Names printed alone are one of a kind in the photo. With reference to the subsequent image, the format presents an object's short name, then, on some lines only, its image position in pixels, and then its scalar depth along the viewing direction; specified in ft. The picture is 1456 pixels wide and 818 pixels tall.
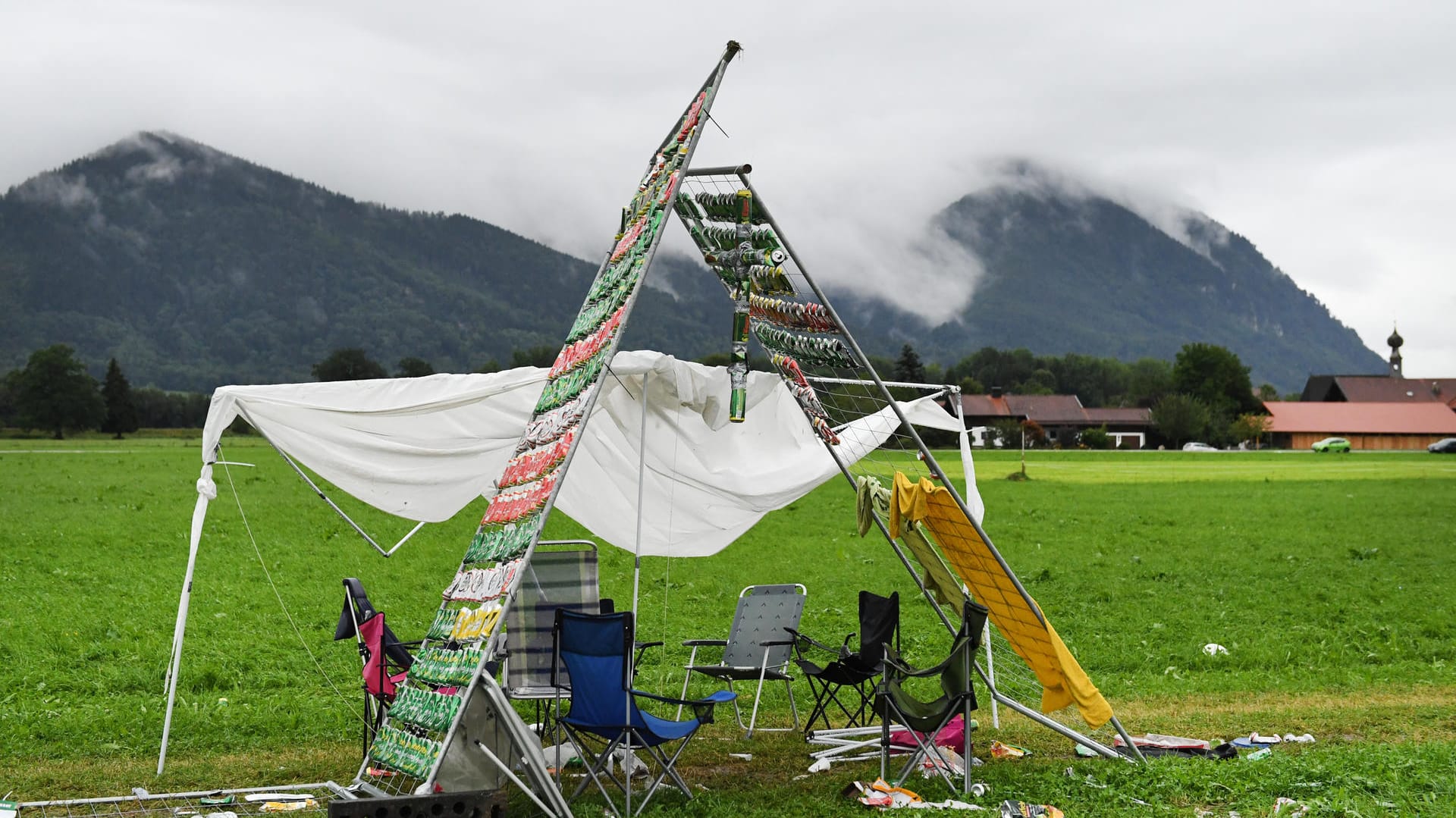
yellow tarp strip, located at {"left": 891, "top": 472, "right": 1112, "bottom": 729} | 20.07
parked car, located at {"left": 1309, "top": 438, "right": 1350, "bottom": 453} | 190.60
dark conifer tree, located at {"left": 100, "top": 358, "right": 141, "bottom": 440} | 194.90
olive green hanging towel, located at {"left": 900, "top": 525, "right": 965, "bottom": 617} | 22.50
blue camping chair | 17.37
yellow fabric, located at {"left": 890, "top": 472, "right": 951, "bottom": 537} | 20.13
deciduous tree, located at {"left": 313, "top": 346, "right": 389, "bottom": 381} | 215.72
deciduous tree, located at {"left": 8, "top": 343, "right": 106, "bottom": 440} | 189.98
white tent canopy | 22.58
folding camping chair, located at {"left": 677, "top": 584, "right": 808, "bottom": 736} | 23.30
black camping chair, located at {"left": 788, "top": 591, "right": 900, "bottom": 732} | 22.53
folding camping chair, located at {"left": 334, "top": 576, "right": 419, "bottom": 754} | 19.42
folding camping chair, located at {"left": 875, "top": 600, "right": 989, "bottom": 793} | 18.66
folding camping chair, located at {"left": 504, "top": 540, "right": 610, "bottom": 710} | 21.30
